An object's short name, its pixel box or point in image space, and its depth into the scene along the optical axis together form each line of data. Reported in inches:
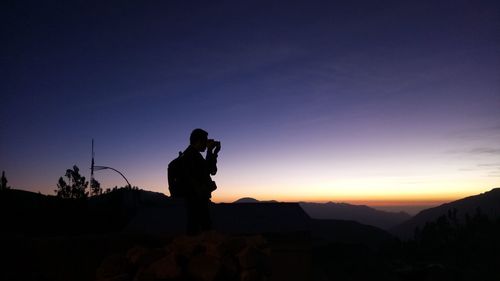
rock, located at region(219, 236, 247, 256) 205.2
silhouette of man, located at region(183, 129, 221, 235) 236.8
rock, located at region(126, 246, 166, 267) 197.3
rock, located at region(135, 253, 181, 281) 184.5
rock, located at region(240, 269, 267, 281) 199.0
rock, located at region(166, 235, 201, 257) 200.2
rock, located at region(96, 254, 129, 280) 197.9
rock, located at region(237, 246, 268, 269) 202.5
